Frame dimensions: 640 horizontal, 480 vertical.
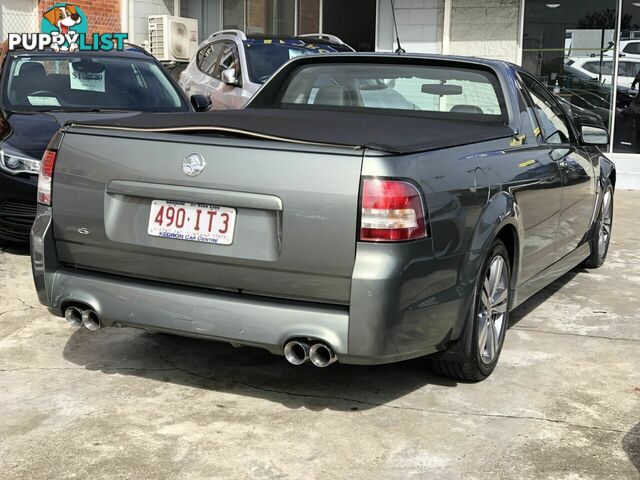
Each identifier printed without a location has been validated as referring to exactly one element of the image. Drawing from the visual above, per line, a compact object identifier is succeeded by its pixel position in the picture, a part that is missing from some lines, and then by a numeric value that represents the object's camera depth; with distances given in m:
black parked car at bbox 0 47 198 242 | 6.77
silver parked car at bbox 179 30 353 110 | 10.61
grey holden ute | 3.38
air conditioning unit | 15.55
